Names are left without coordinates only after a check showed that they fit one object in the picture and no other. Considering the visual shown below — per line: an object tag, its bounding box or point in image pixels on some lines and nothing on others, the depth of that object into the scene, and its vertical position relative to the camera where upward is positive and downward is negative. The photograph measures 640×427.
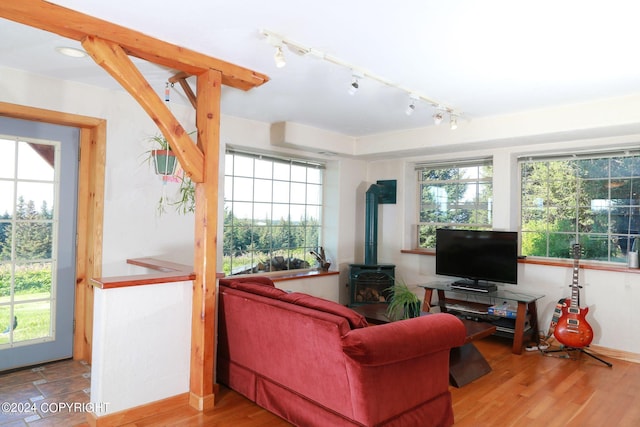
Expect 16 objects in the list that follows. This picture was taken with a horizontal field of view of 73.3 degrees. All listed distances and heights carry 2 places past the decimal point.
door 3.33 -0.19
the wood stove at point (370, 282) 5.41 -0.74
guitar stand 3.86 -1.19
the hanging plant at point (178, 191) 3.13 +0.26
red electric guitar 3.89 -0.89
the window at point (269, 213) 4.74 +0.10
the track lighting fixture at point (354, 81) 3.03 +1.00
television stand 4.20 -0.89
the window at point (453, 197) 5.20 +0.36
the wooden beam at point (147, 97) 2.42 +0.73
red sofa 2.24 -0.80
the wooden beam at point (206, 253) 2.85 -0.22
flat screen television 4.48 -0.34
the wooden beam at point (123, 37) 2.13 +1.02
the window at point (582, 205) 4.29 +0.23
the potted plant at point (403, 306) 3.42 -0.68
